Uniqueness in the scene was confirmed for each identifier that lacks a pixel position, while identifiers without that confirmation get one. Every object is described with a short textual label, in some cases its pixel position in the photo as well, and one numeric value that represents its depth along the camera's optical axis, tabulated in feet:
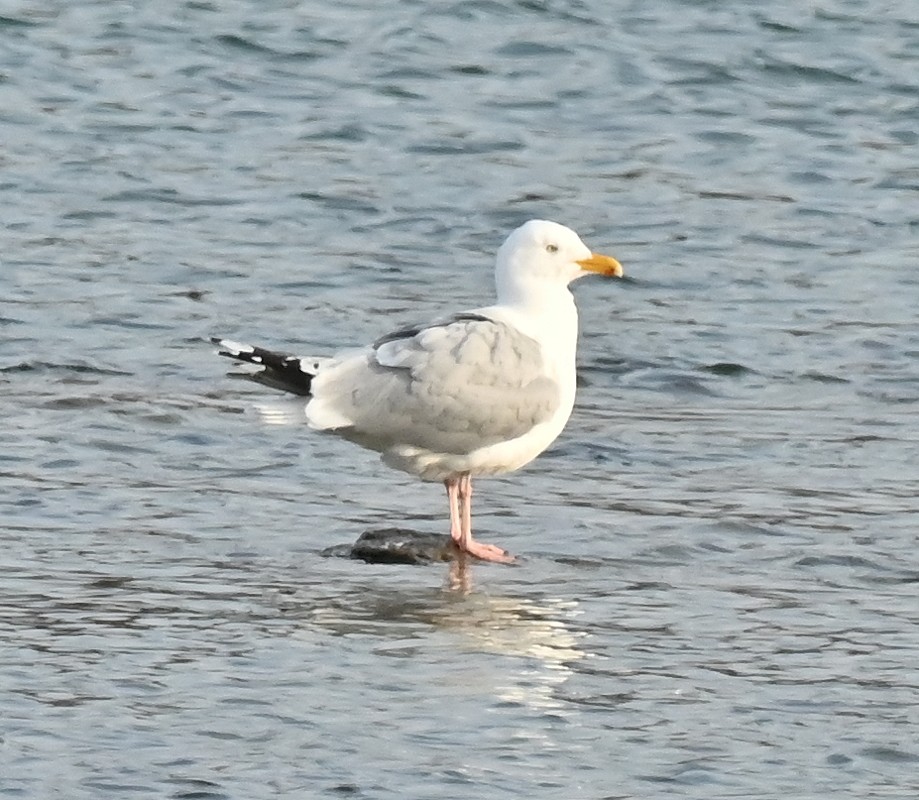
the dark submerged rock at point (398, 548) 46.21
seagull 48.44
